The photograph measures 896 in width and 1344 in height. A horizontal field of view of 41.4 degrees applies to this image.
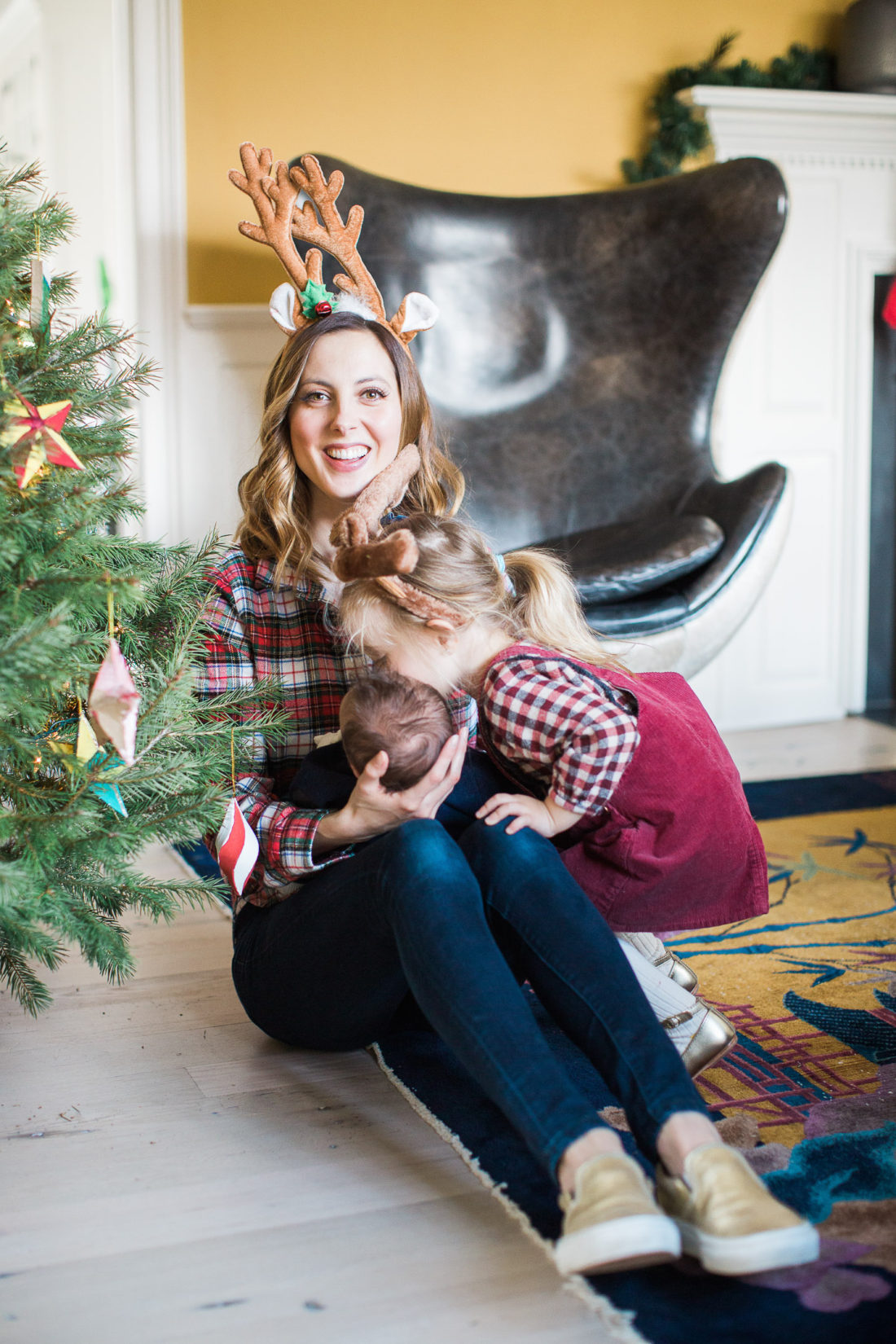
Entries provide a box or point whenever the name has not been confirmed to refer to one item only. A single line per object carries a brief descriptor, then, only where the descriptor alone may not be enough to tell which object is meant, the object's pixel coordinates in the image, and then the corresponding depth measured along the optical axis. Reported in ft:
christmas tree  3.71
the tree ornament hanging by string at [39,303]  4.13
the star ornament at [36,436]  3.68
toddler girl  4.05
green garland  10.39
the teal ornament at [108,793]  3.93
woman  3.18
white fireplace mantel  10.79
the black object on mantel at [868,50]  10.56
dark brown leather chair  8.76
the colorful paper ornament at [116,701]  3.59
